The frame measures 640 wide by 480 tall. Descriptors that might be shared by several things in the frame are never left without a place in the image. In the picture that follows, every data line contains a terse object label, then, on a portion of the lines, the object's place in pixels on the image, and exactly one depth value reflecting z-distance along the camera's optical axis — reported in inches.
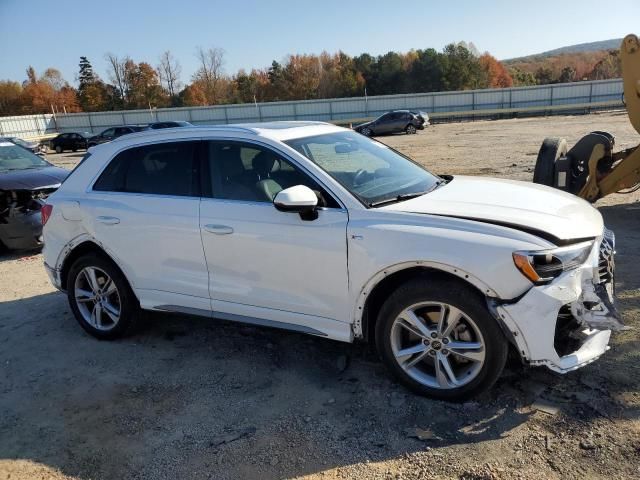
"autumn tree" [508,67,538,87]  3747.5
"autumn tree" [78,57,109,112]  3307.1
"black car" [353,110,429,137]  1355.8
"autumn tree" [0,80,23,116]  3526.1
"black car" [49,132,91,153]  1459.2
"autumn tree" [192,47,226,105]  3459.6
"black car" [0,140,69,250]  319.3
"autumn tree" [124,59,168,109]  3311.8
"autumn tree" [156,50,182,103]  3499.0
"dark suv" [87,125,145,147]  1317.7
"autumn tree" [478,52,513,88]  3595.0
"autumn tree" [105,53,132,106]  3403.1
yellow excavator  302.2
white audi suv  123.2
